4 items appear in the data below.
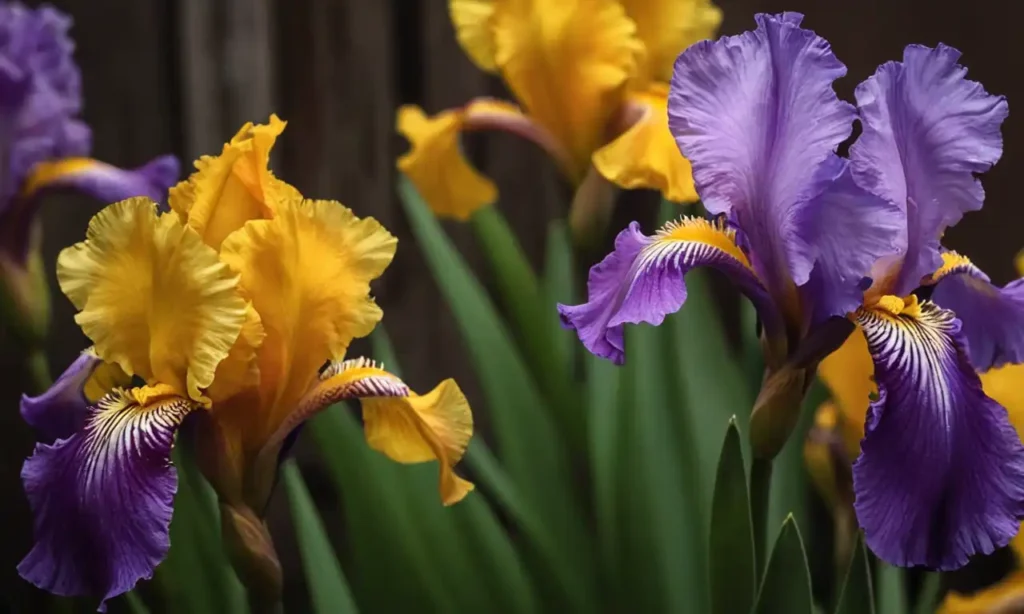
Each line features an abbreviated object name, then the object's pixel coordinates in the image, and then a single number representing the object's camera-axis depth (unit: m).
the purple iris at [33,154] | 0.97
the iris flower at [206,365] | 0.79
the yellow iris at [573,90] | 0.91
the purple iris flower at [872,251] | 0.77
